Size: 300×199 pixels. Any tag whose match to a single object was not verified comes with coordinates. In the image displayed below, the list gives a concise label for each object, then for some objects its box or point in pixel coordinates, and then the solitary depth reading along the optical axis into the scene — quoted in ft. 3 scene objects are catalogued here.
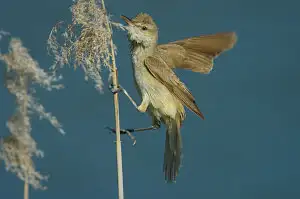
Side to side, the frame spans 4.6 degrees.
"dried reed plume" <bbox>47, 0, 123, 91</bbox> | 12.27
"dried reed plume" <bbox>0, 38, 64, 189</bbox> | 11.89
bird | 12.81
